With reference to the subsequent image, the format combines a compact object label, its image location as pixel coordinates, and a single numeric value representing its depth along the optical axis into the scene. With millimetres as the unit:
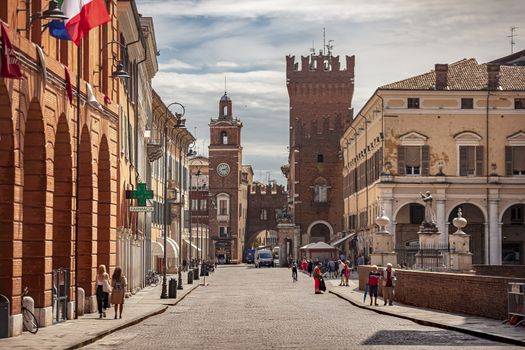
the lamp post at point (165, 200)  49781
